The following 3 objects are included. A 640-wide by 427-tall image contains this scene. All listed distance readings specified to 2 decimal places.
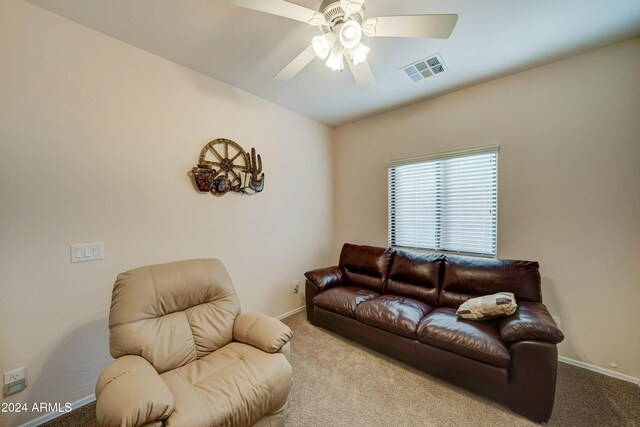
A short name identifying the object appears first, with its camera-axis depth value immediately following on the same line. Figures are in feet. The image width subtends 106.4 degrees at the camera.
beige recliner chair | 3.54
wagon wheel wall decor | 7.68
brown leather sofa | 5.18
